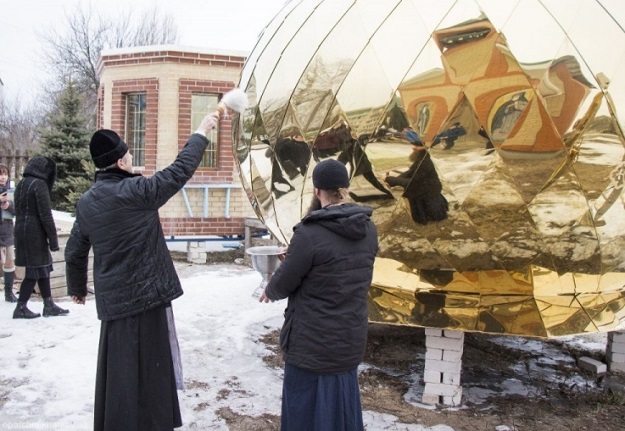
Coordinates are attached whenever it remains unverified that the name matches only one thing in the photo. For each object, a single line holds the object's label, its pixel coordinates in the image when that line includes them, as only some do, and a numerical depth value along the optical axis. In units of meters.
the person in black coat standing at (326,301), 2.91
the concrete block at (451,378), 4.44
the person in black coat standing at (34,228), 6.39
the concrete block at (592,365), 5.21
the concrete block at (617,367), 5.25
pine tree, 16.03
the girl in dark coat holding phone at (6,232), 7.35
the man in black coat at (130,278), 3.24
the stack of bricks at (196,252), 11.78
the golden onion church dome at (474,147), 3.34
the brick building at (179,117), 12.01
